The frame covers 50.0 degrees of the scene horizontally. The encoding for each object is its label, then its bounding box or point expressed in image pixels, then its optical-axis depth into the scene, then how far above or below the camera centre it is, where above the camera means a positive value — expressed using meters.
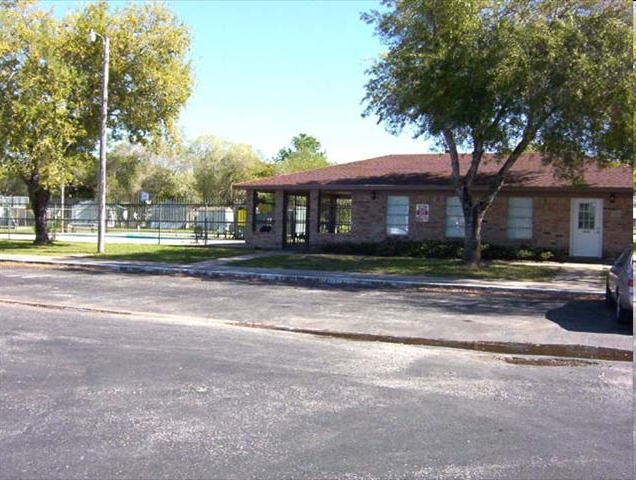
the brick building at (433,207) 24.02 +0.50
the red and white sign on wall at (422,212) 25.73 +0.30
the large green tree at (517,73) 16.22 +3.67
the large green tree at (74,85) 24.31 +4.84
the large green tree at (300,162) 68.75 +5.90
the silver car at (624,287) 10.87 -1.03
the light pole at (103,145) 23.84 +2.39
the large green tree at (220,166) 65.31 +4.86
